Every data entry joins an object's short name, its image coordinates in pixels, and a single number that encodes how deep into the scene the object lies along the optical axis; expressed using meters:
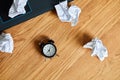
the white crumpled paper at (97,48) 1.26
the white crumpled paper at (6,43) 1.19
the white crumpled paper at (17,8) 1.14
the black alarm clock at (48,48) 1.22
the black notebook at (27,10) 1.16
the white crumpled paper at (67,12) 1.25
